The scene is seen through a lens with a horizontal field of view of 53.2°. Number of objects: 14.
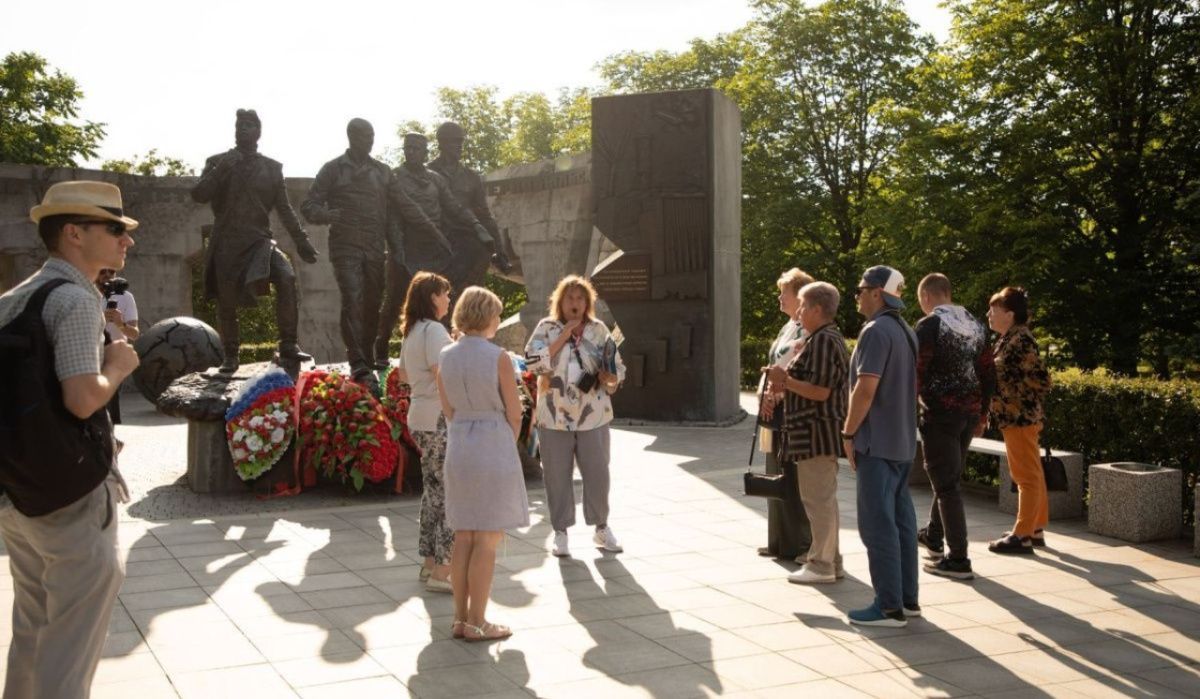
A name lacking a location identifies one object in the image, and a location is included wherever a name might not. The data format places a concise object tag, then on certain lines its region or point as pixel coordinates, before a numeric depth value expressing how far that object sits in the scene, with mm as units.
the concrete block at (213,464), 10109
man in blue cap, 6000
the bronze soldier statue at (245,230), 11102
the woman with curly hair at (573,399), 7770
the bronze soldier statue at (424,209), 12742
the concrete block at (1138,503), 8258
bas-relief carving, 15250
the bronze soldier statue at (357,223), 11664
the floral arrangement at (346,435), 9844
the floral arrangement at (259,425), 9836
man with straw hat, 3598
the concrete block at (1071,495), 9156
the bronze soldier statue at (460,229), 13734
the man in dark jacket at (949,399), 7133
